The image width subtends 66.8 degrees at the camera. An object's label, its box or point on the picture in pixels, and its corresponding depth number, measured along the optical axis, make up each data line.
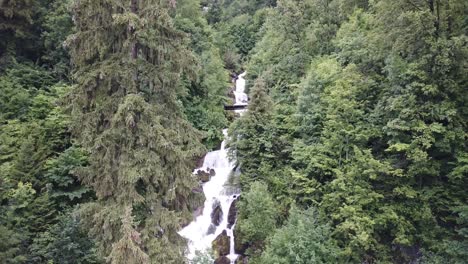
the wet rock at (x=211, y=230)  19.48
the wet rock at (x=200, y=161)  22.84
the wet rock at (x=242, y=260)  17.61
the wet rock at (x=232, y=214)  19.61
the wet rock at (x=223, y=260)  17.88
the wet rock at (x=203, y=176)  21.77
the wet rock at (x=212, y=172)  22.23
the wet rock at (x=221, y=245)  18.36
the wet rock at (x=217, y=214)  19.88
